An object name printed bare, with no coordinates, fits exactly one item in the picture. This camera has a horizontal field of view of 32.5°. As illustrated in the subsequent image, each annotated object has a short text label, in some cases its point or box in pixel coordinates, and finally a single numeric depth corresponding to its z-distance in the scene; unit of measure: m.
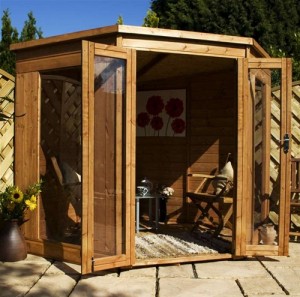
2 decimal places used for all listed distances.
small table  5.68
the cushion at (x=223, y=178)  5.59
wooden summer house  4.10
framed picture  6.61
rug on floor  4.70
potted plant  4.53
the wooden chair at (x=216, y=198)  5.27
